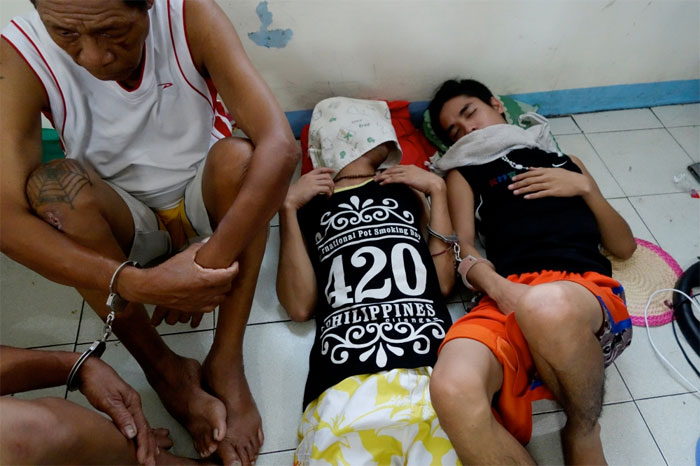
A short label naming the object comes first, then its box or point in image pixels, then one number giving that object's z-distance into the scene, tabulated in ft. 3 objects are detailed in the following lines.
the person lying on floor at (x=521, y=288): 3.46
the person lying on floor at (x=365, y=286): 3.59
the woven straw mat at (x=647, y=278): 4.88
